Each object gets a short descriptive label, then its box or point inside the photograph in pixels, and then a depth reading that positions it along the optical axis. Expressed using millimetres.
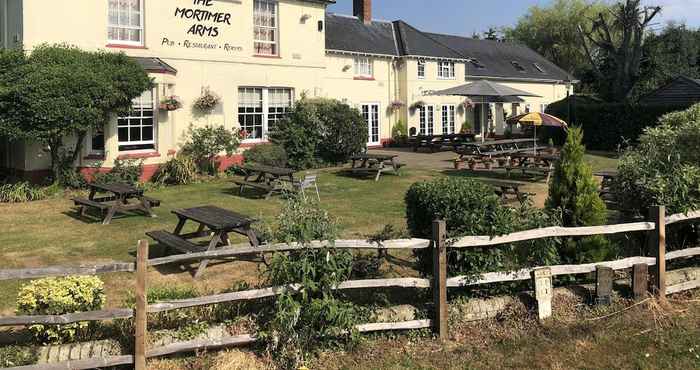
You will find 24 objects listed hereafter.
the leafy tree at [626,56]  33969
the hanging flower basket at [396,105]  30314
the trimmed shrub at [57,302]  5254
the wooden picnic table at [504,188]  12768
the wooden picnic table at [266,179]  14492
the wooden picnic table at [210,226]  7961
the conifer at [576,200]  7137
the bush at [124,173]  15969
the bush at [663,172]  7555
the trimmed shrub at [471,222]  6316
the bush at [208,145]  18297
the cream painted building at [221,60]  16281
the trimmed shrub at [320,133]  20438
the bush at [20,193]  14250
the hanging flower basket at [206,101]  18625
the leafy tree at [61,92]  13703
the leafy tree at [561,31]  58344
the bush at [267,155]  19078
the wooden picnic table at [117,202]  11828
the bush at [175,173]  17125
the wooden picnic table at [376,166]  18156
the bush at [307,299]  5504
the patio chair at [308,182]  12520
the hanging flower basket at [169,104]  17219
